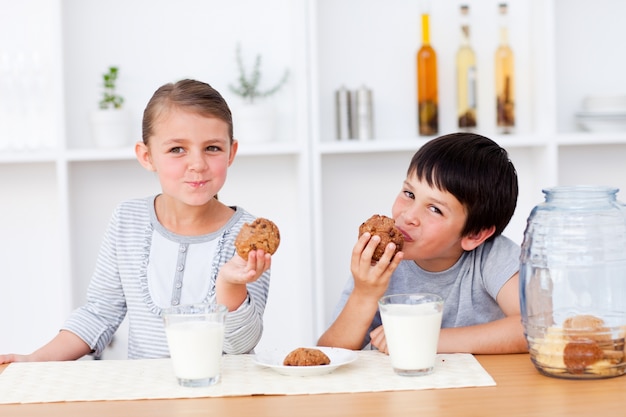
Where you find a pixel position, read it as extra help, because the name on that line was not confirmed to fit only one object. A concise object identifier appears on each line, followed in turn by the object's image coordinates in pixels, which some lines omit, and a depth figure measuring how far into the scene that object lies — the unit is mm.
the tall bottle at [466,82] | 2846
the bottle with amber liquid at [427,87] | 2840
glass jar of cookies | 1192
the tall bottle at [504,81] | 2863
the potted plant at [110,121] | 2730
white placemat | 1148
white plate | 1200
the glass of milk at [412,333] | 1181
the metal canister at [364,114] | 2822
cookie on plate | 1215
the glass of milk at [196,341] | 1152
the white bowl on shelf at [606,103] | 2805
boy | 1497
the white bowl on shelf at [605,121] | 2820
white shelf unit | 2873
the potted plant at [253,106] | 2773
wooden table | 1054
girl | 1595
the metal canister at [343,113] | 2840
